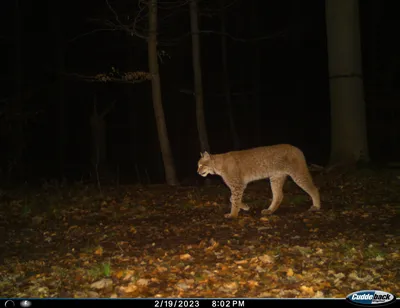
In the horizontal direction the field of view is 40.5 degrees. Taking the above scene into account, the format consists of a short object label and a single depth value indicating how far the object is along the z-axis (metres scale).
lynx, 8.91
